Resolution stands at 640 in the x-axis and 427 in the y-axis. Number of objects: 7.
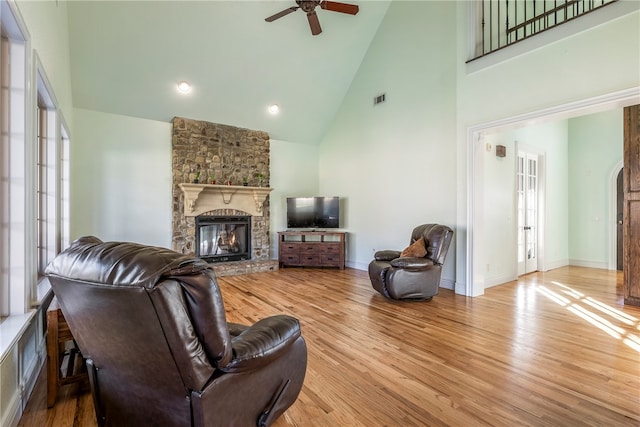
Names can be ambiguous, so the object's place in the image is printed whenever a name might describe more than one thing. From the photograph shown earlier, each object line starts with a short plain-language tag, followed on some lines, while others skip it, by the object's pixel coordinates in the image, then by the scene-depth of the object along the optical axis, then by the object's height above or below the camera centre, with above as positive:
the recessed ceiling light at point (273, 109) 6.43 +2.17
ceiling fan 3.78 +2.55
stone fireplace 5.86 +0.54
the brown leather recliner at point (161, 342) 1.11 -0.54
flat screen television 6.73 +0.03
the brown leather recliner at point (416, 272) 3.98 -0.78
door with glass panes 5.72 +0.02
